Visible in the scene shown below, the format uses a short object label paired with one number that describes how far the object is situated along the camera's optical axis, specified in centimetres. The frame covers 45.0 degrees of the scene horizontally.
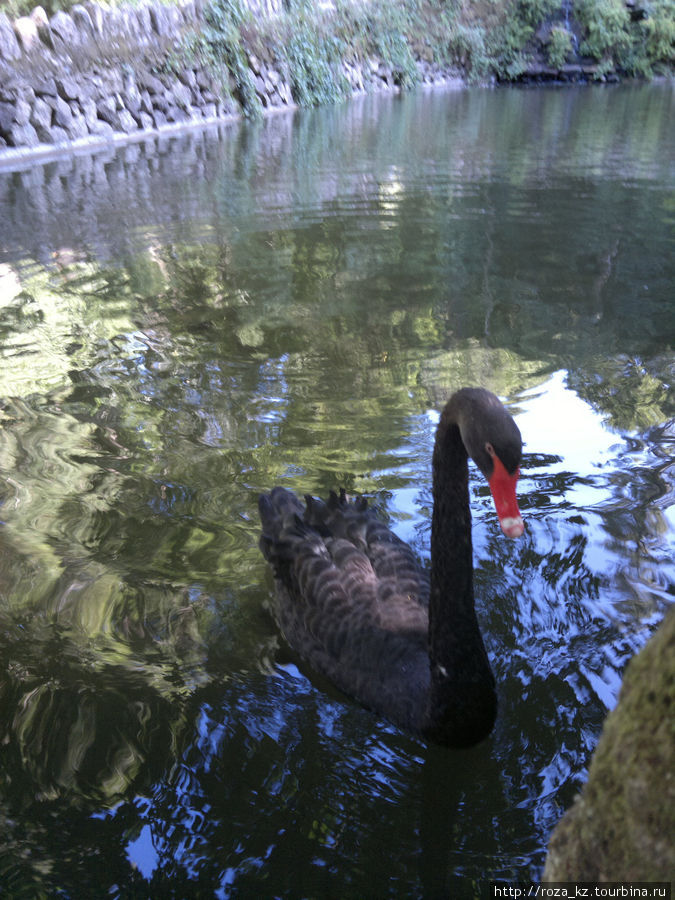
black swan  189
